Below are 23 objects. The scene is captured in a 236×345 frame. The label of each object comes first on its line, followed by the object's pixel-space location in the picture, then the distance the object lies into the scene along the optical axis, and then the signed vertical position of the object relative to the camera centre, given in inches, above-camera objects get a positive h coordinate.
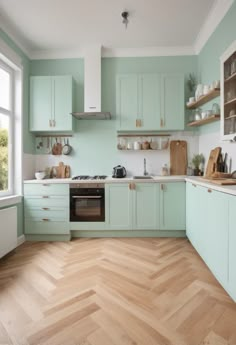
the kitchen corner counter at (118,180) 123.7 -7.3
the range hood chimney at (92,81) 136.9 +52.4
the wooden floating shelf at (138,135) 143.1 +20.2
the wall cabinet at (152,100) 131.9 +39.1
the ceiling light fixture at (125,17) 103.9 +70.3
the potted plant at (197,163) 133.9 +2.3
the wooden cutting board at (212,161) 107.7 +2.9
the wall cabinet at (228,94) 85.7 +28.8
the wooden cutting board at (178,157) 142.6 +6.2
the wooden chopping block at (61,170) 145.9 -2.1
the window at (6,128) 117.9 +20.7
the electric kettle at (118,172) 132.0 -3.0
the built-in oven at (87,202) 125.6 -19.7
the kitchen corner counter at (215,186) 66.2 -6.6
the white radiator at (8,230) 101.7 -29.6
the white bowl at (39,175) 134.2 -4.9
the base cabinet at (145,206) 124.6 -21.7
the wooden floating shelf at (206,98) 104.5 +35.3
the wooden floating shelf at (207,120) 105.8 +24.1
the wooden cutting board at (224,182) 75.9 -5.1
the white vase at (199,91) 119.5 +40.3
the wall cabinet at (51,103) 134.0 +38.1
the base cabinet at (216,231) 66.8 -22.9
